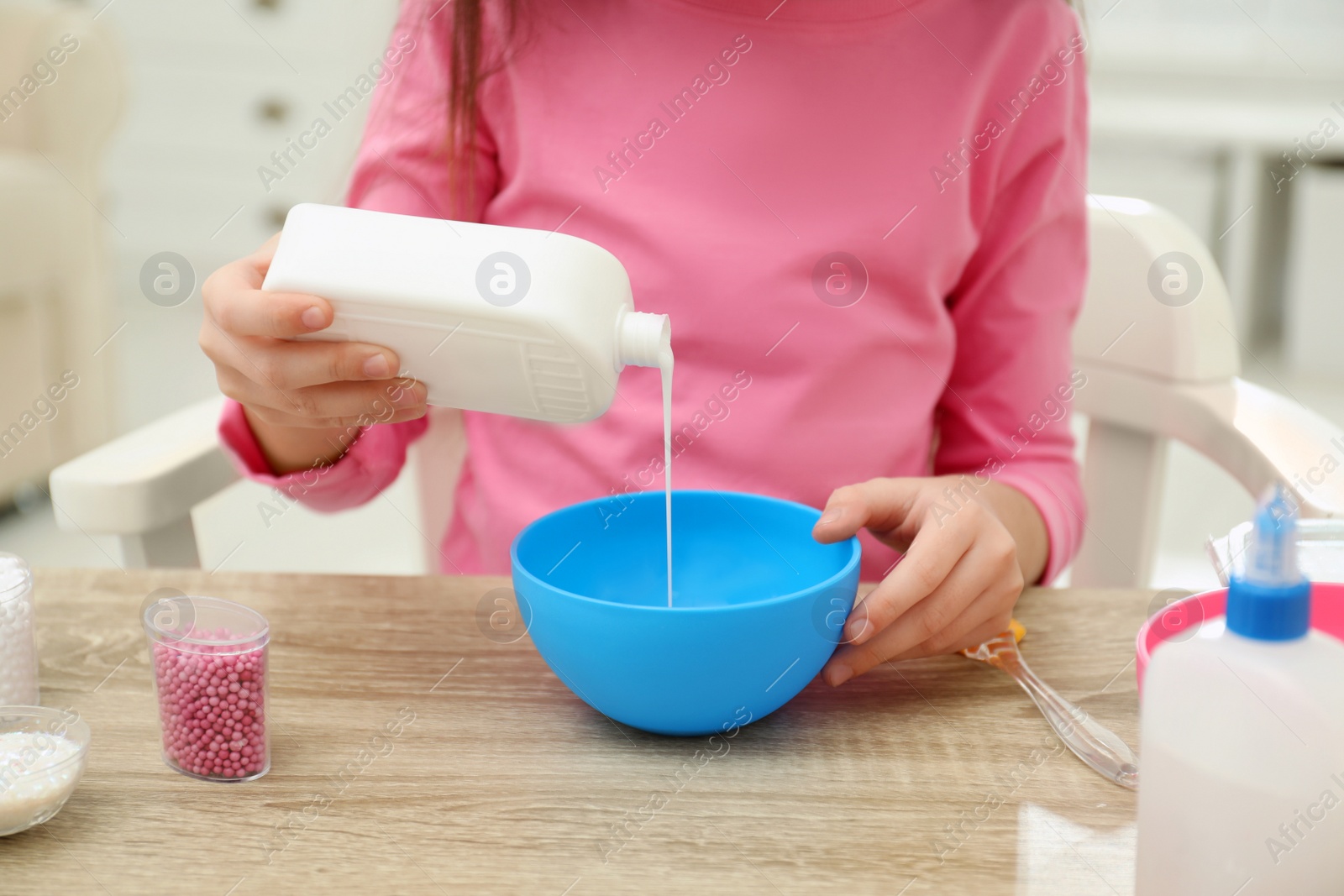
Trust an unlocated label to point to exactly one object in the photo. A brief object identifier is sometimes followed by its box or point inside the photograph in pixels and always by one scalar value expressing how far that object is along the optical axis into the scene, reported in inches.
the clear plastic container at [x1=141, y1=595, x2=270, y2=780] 20.0
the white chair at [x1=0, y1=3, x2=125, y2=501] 83.0
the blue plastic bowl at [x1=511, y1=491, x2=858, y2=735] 20.2
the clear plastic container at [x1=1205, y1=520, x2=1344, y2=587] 22.4
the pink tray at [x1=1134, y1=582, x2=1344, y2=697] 20.4
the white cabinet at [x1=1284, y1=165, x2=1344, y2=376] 113.0
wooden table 17.9
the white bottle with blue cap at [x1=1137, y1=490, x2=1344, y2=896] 14.1
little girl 31.0
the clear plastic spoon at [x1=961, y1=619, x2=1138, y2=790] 20.6
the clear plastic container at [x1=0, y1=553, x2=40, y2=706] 22.0
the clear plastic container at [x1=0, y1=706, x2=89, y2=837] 18.2
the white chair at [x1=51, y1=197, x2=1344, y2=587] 31.0
